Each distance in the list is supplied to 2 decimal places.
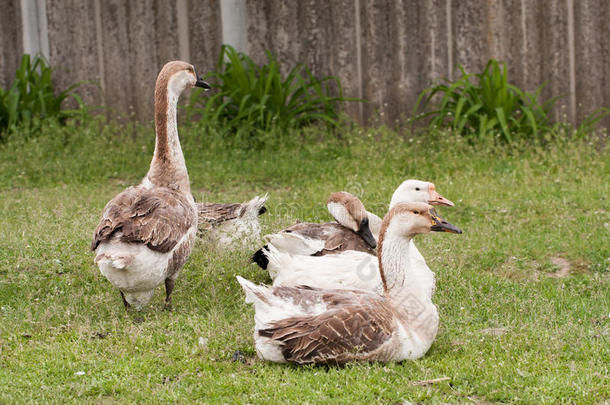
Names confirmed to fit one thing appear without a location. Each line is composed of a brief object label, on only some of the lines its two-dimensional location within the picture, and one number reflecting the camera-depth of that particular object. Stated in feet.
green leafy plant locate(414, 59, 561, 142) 79.56
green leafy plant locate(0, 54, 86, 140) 88.22
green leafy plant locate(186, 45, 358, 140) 83.76
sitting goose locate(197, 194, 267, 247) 54.65
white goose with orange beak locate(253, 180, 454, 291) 44.62
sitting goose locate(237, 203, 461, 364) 35.96
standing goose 41.68
